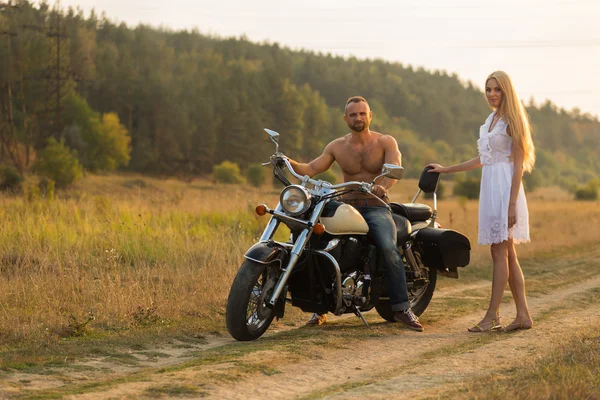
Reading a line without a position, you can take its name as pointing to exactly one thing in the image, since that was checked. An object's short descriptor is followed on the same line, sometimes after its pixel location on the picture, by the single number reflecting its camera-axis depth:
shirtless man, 8.02
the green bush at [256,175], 66.56
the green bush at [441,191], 62.78
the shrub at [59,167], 46.69
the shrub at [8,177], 40.53
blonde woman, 8.20
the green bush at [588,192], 66.44
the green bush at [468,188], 61.34
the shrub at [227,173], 68.49
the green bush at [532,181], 97.56
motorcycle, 7.26
